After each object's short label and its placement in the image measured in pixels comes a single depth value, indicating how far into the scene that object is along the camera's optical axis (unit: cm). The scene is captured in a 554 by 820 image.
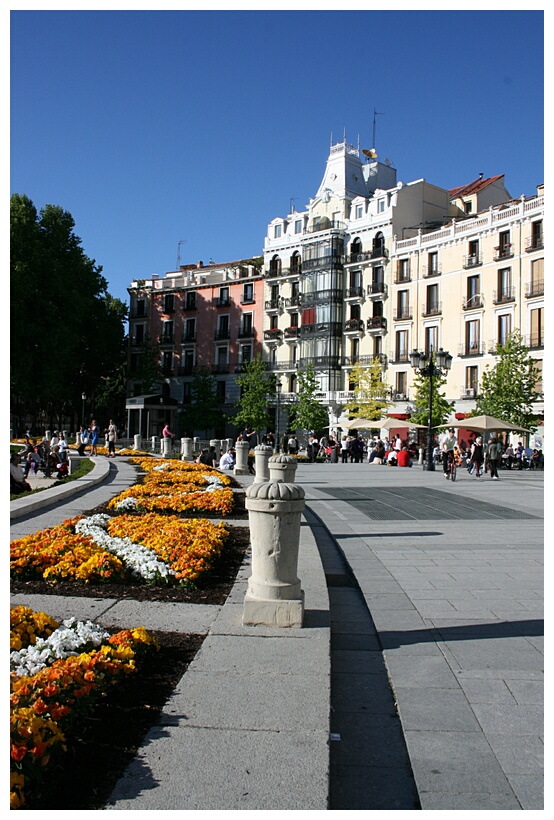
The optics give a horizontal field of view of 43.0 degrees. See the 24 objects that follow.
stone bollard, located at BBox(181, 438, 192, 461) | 2838
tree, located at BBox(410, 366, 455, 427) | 4001
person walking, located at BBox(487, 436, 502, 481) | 2489
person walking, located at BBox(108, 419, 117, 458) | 3219
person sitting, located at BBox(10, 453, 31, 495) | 1405
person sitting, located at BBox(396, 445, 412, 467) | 3241
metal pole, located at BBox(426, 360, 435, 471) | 2814
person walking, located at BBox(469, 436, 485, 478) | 2575
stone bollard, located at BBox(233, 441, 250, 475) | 2283
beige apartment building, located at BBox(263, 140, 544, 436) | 4347
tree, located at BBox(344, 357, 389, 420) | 5012
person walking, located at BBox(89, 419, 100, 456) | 3516
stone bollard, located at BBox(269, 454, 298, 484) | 998
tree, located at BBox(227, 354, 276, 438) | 5588
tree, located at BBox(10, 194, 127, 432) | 4462
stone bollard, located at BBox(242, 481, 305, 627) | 508
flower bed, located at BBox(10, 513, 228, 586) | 657
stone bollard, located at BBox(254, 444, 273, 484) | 1380
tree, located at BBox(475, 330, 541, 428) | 3759
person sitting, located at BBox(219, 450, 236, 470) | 2448
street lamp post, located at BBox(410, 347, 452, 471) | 2698
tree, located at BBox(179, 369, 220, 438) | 5950
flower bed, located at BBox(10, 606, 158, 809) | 290
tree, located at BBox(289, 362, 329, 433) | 5138
